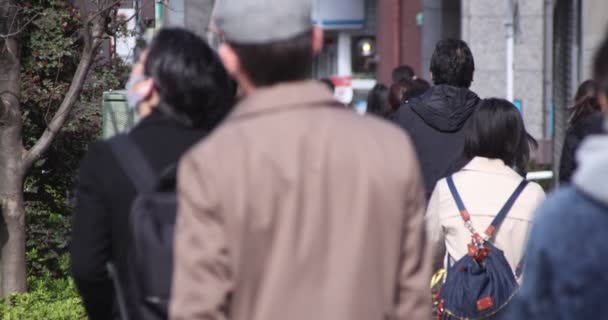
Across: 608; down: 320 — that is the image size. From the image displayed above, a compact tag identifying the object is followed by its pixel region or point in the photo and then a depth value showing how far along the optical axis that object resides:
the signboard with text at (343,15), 63.42
